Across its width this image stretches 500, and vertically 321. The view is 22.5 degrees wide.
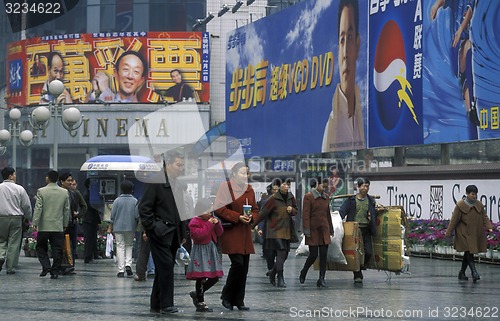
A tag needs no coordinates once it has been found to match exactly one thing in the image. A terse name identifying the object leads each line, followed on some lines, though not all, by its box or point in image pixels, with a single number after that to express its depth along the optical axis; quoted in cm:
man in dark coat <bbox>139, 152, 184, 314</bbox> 1402
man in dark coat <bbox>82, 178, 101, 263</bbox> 2556
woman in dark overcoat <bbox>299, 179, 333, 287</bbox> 1927
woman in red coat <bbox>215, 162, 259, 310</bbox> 1492
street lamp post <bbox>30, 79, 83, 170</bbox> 3075
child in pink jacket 1462
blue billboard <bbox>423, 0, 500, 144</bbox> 3009
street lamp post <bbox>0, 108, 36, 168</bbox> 4375
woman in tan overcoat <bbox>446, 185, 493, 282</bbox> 2033
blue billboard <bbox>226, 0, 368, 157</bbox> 3878
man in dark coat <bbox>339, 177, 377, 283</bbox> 2002
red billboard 6384
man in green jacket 2056
